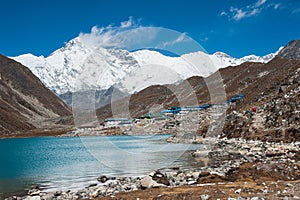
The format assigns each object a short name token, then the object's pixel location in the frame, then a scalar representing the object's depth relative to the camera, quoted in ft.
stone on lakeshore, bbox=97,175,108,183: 103.01
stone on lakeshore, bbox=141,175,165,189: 73.51
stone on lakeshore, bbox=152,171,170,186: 80.40
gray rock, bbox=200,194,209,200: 53.78
